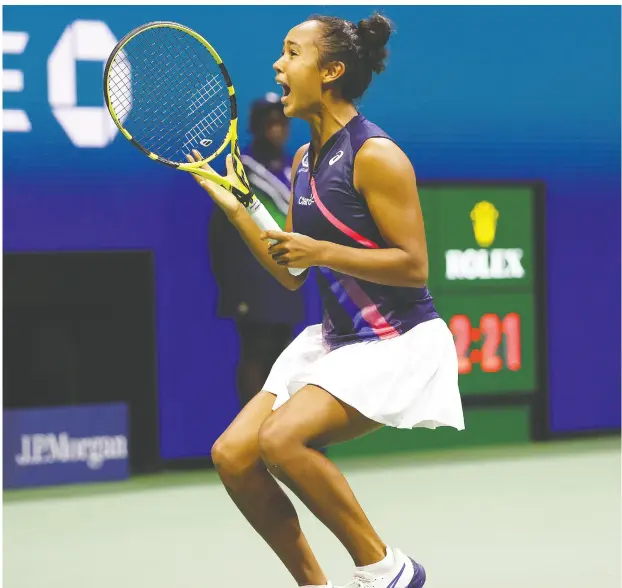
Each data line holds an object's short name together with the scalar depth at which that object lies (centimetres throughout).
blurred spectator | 1118
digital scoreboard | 1214
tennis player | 611
